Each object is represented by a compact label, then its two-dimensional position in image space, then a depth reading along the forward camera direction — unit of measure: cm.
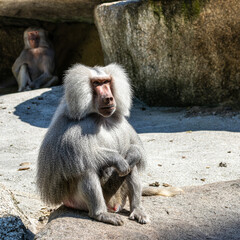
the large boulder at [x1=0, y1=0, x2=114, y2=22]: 1013
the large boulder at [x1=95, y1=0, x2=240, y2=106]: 752
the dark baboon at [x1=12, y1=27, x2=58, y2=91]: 1094
